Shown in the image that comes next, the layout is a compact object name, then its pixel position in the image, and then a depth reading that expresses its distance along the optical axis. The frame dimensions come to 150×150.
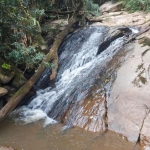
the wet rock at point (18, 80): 5.86
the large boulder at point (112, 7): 12.88
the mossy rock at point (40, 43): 7.40
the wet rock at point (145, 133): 3.88
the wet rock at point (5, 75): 5.57
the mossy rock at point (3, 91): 5.20
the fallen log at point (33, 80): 4.94
